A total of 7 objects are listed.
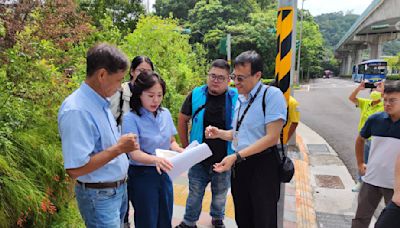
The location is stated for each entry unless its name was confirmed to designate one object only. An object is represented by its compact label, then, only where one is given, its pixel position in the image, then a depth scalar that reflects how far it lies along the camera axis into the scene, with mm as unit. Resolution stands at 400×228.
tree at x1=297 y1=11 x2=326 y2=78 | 36500
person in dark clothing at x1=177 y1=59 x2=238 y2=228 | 2998
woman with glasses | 2676
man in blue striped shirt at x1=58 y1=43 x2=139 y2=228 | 1653
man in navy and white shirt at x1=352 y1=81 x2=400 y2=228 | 2559
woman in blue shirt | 2293
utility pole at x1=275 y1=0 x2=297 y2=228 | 3379
